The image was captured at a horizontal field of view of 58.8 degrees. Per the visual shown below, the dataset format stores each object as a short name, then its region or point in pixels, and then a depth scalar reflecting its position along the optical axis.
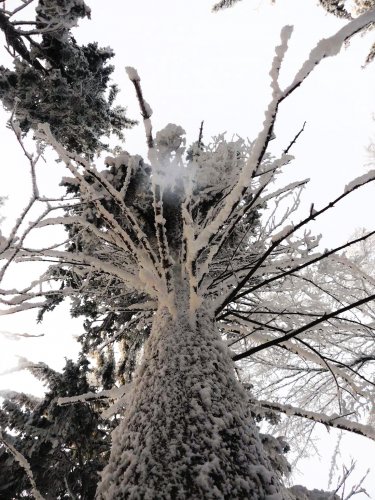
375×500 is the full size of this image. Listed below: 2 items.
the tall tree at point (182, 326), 1.12
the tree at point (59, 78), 5.29
